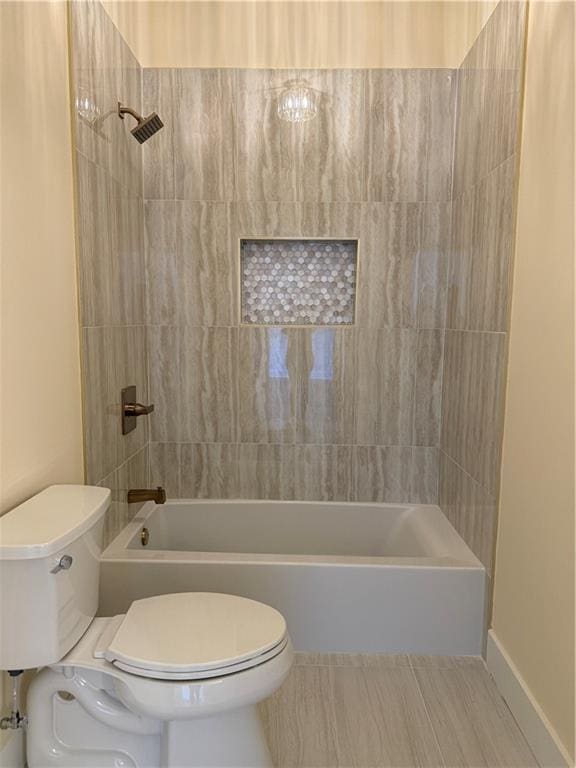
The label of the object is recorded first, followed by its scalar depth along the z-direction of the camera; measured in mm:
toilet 1278
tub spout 2326
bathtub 2021
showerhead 2051
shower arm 2074
